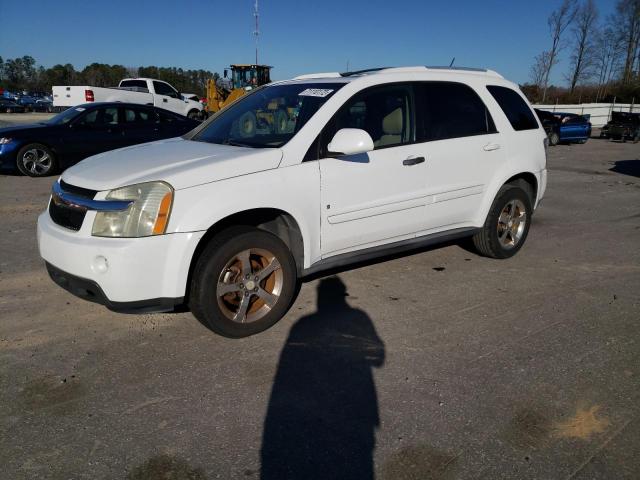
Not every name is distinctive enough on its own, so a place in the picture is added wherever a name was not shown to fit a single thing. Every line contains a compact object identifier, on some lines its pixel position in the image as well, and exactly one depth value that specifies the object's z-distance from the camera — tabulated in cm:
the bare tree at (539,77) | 5581
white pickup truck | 1938
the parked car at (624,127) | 2448
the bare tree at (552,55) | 5409
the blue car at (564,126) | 2097
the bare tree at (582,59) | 5562
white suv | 317
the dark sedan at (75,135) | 1007
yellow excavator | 2552
